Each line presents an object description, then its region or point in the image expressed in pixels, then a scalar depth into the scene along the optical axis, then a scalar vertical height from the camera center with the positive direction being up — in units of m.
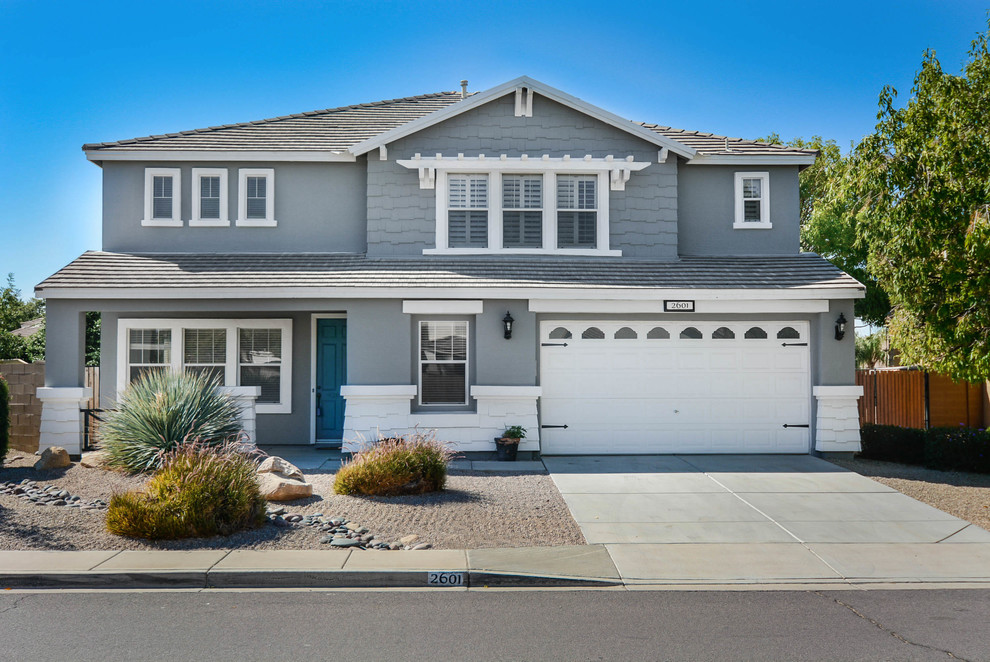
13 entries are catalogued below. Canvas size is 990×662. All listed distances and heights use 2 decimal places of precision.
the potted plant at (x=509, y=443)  12.88 -1.59
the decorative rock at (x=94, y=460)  11.55 -1.74
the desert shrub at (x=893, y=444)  13.28 -1.63
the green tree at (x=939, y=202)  10.46 +2.23
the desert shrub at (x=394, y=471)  9.97 -1.63
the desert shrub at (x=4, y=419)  11.91 -1.14
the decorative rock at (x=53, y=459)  11.73 -1.76
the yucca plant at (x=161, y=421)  11.09 -1.11
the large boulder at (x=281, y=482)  9.70 -1.76
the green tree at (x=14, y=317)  20.06 +1.05
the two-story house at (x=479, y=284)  13.25 +1.19
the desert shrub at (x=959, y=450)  12.41 -1.63
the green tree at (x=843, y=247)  23.95 +3.65
